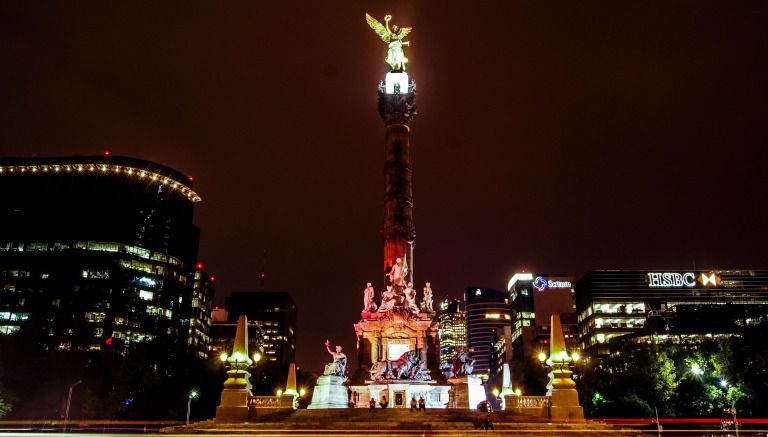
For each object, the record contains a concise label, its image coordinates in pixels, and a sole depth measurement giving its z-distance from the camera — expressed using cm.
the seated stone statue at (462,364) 4322
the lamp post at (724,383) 5096
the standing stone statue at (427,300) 4816
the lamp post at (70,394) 4705
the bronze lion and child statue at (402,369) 4350
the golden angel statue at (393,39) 5950
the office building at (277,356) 19625
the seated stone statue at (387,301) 4688
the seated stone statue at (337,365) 4012
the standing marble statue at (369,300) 4759
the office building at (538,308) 14638
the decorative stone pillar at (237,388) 2695
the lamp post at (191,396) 5333
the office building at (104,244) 10375
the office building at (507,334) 17288
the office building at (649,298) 11338
